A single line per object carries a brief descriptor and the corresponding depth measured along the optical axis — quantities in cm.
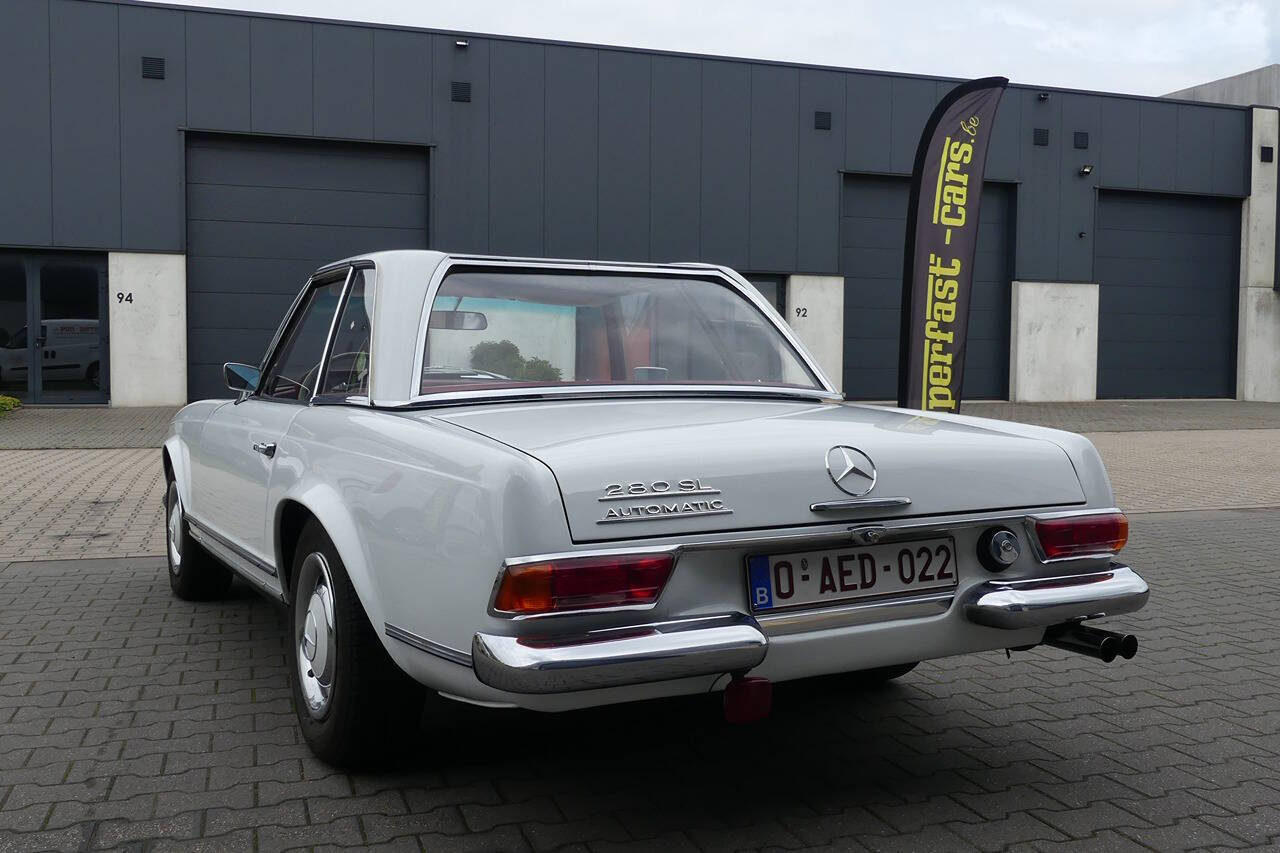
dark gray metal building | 1983
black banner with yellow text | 940
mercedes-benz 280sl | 251
